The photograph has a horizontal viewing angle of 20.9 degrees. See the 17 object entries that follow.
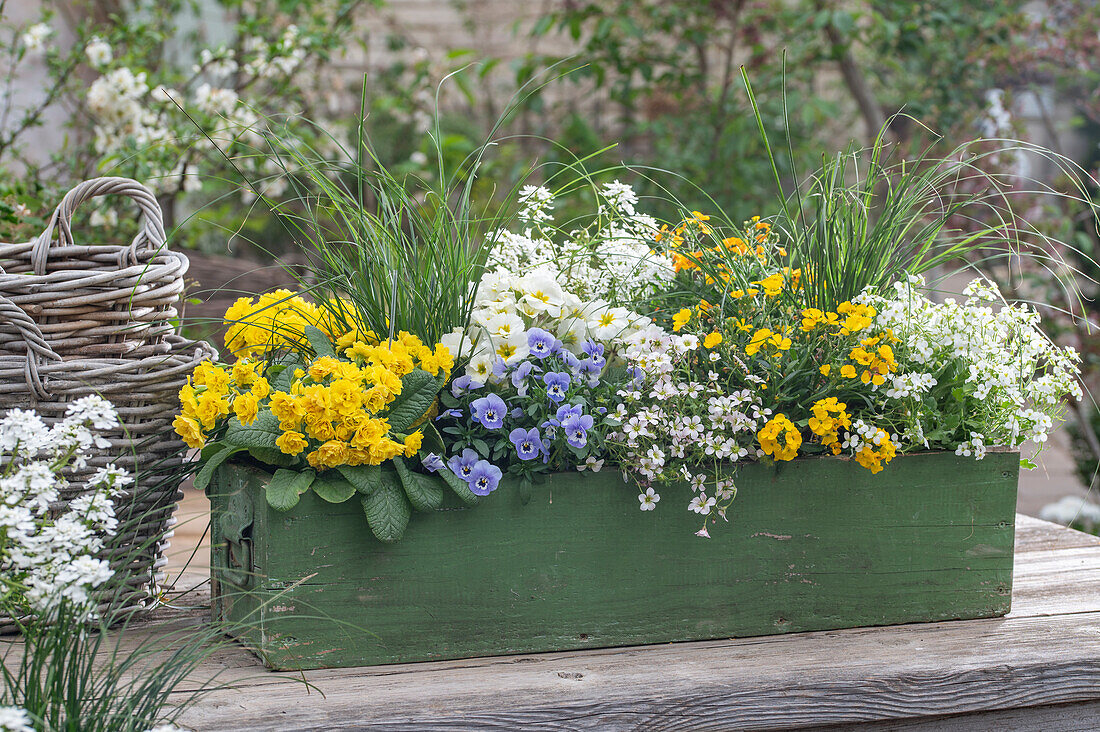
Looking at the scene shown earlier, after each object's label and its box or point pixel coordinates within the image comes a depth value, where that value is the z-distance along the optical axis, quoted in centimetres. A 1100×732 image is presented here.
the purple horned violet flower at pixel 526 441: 252
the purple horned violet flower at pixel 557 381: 254
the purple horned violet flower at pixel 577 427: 251
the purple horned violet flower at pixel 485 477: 250
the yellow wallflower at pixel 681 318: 257
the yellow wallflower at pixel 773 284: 257
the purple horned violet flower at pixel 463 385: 255
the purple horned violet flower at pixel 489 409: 252
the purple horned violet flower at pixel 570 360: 257
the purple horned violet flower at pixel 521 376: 254
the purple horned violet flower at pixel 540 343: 255
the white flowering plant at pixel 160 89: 369
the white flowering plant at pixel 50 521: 240
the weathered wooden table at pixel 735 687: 244
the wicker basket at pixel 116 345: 252
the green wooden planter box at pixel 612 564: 251
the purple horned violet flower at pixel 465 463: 251
